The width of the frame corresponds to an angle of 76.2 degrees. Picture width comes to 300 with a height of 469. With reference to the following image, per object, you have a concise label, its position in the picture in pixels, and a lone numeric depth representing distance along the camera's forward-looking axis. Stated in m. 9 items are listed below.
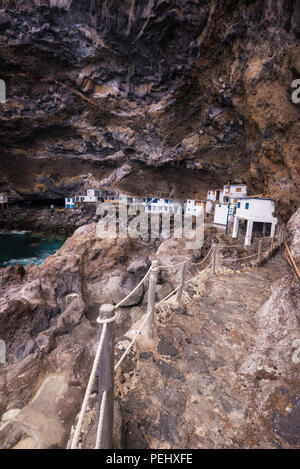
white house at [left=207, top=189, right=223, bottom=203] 25.43
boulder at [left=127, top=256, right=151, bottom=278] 11.45
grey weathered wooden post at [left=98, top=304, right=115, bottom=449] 1.61
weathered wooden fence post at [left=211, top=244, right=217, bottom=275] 6.52
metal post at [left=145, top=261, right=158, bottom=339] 3.04
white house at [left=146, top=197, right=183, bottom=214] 27.28
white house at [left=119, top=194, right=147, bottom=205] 29.41
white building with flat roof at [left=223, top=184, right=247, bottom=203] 23.14
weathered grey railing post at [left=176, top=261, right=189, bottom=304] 4.24
